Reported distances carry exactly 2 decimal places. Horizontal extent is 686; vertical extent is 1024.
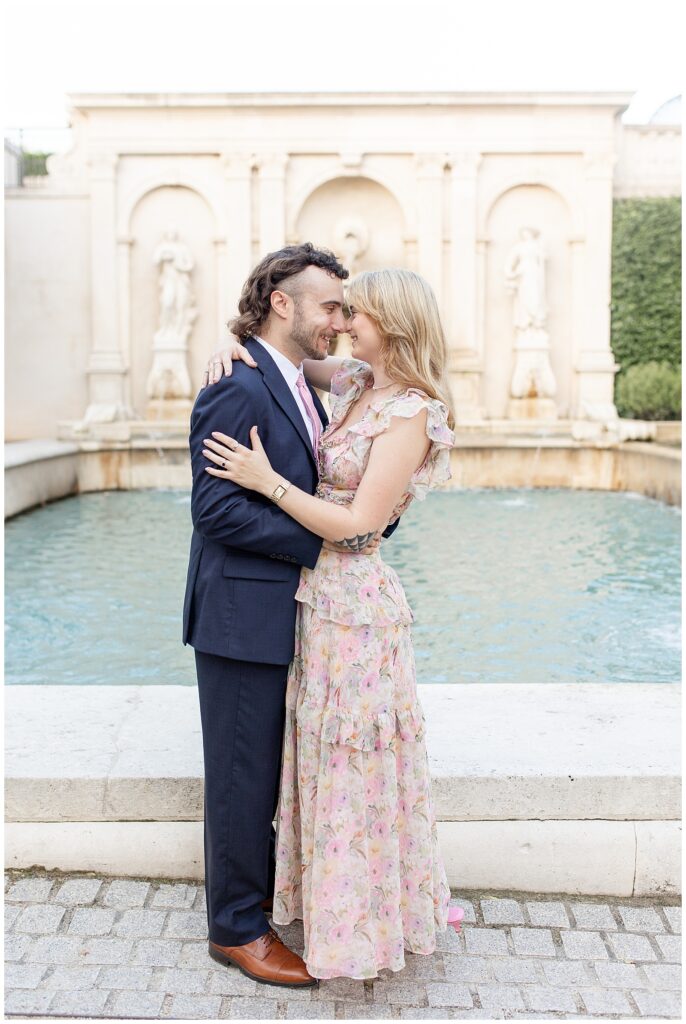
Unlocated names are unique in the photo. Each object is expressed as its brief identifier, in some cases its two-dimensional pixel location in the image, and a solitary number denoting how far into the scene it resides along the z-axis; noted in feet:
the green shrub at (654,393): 49.21
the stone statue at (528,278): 51.52
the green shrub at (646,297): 54.70
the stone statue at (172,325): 51.47
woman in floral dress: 7.72
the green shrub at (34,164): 60.75
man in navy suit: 7.89
